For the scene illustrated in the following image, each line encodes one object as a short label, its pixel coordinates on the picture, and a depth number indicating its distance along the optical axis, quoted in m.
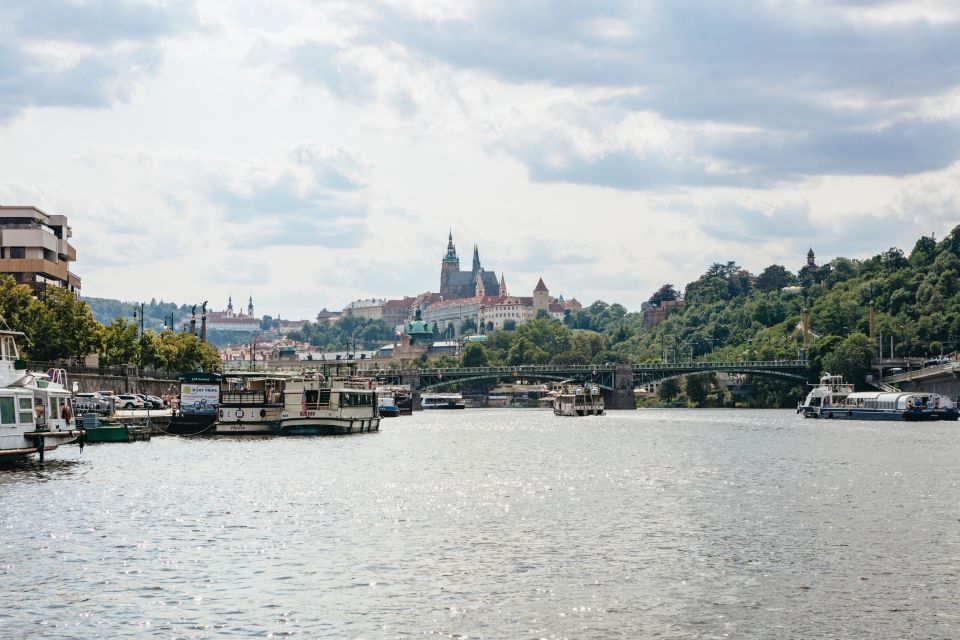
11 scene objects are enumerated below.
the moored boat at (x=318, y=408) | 115.31
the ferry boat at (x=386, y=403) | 193.65
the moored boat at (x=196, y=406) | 113.38
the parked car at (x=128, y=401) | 134.50
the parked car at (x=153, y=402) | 140.50
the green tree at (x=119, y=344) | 163.75
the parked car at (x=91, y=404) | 113.81
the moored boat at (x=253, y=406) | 113.31
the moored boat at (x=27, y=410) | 69.75
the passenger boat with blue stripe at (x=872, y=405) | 161.12
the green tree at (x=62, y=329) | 132.75
